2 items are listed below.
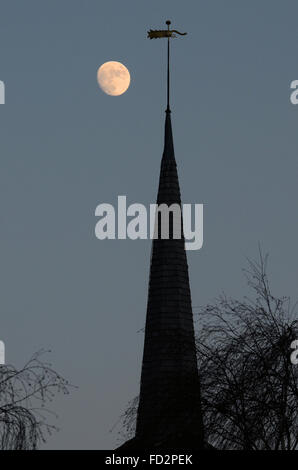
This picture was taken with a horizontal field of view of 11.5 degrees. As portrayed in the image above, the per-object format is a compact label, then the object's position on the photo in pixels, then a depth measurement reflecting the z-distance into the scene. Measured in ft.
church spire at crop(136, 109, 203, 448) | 376.07
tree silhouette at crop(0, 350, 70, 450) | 127.44
